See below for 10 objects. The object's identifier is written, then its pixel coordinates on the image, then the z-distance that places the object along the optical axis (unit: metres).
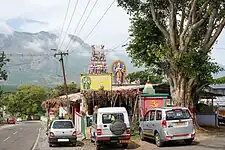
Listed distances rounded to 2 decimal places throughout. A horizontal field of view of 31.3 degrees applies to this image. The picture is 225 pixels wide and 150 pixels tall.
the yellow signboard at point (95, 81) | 40.07
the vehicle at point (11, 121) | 91.66
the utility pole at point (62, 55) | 43.97
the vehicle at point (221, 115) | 36.66
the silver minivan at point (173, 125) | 18.31
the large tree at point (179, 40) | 22.80
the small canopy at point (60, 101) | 34.12
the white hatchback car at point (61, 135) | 23.00
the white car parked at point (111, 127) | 18.90
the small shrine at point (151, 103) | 26.17
